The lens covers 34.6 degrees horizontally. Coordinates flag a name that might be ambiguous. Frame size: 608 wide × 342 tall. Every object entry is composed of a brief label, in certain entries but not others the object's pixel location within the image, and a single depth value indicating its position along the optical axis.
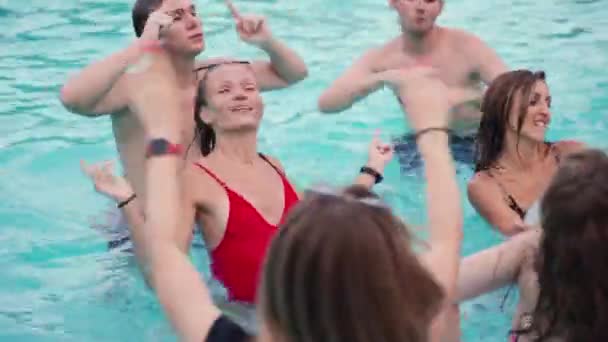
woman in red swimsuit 3.30
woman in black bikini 4.01
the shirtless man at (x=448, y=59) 4.88
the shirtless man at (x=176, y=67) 3.68
